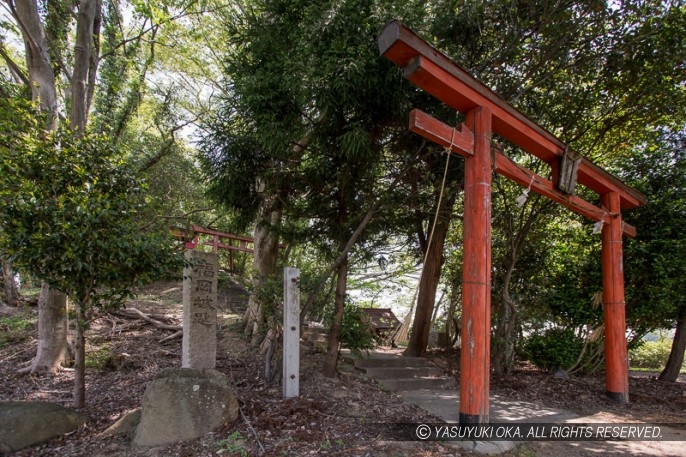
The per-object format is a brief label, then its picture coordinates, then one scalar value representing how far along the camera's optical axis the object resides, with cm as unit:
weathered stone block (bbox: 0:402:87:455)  365
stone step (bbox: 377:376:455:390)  606
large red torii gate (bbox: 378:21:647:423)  365
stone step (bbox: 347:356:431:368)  657
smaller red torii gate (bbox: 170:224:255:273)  1087
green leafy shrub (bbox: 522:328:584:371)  705
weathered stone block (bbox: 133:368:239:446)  373
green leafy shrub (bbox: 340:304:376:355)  558
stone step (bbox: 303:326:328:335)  872
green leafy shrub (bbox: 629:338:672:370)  1148
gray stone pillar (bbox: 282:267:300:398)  477
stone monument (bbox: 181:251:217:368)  468
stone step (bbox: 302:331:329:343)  848
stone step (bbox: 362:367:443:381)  632
